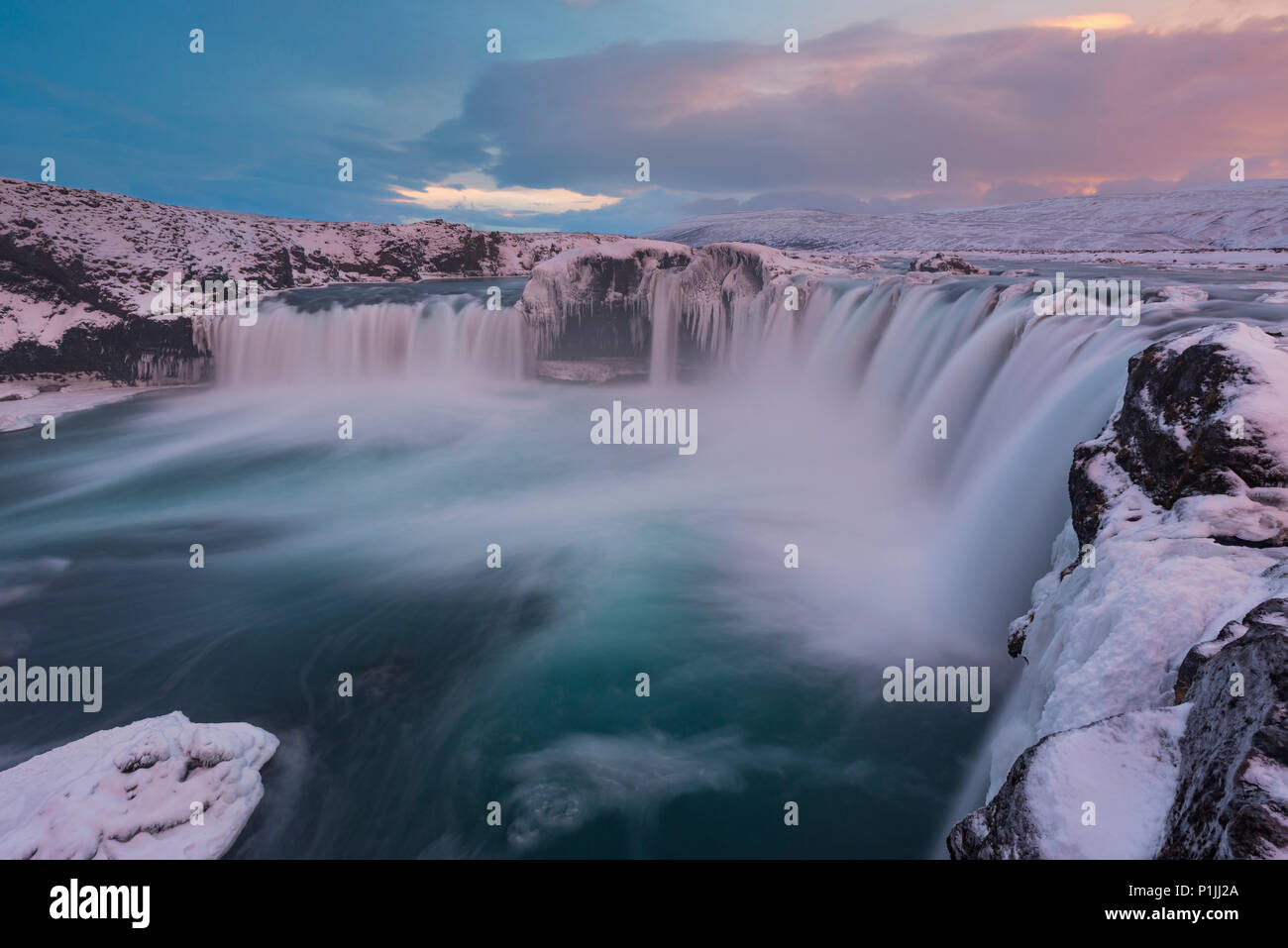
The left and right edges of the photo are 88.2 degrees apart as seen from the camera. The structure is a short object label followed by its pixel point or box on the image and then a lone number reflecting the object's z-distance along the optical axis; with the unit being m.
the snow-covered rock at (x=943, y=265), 19.62
